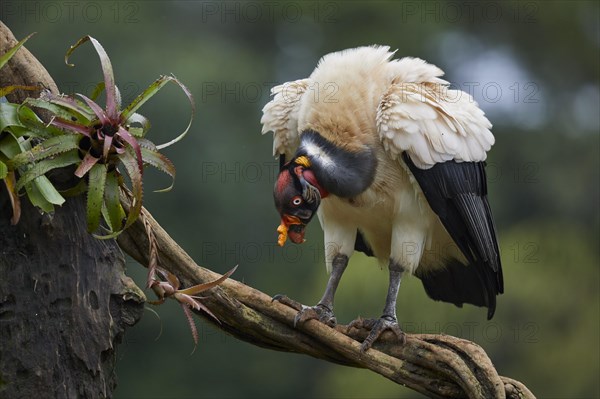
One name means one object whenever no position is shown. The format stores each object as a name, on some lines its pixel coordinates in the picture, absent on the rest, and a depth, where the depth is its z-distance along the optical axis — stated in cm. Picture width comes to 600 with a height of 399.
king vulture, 987
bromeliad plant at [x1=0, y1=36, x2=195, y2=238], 667
